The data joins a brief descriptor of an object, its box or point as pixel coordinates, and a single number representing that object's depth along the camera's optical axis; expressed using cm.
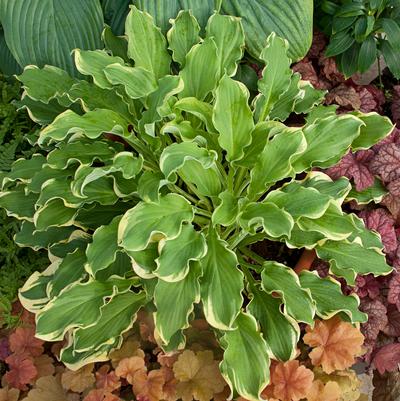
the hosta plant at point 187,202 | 106
